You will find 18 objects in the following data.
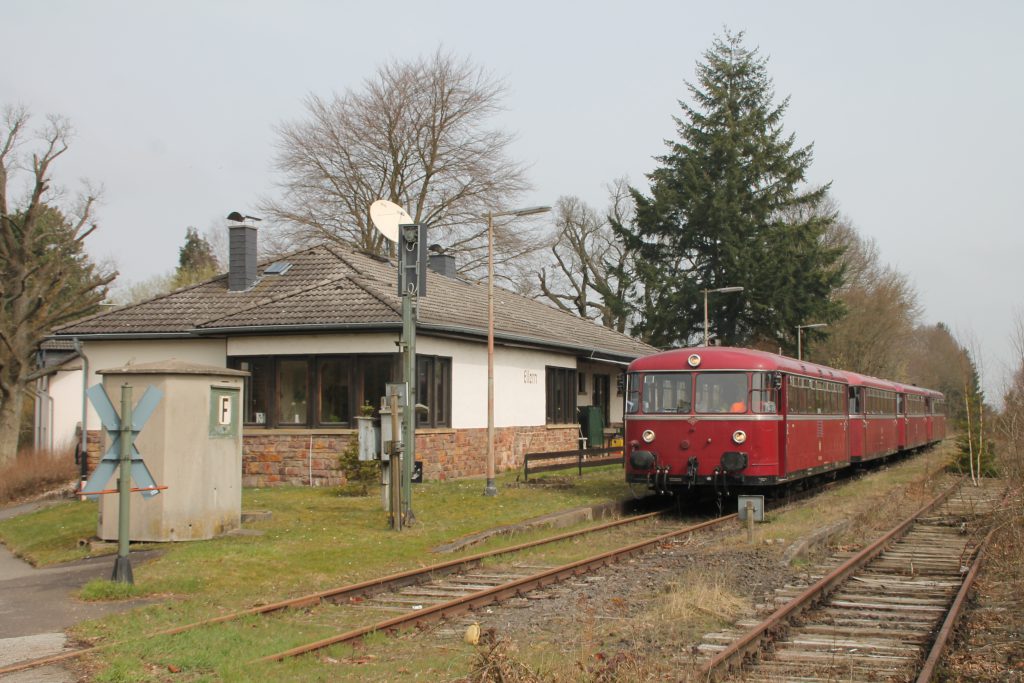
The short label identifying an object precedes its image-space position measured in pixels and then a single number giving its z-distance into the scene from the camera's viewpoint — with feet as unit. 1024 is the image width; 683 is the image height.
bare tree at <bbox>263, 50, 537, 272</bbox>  137.28
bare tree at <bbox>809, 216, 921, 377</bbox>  178.70
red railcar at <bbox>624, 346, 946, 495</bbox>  59.31
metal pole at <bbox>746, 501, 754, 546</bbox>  46.83
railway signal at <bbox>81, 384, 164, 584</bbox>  34.73
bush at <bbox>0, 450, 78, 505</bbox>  86.84
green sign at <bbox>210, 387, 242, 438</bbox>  46.39
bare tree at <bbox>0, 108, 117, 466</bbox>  102.27
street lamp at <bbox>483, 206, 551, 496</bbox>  64.34
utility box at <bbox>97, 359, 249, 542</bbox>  44.52
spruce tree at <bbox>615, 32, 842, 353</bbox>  152.56
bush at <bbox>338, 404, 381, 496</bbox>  64.34
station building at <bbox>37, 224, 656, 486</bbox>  74.43
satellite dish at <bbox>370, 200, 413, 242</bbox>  55.36
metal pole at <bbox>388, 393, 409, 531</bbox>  49.70
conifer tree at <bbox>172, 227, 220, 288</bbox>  235.52
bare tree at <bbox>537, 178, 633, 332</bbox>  185.78
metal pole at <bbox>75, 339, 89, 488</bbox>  78.74
